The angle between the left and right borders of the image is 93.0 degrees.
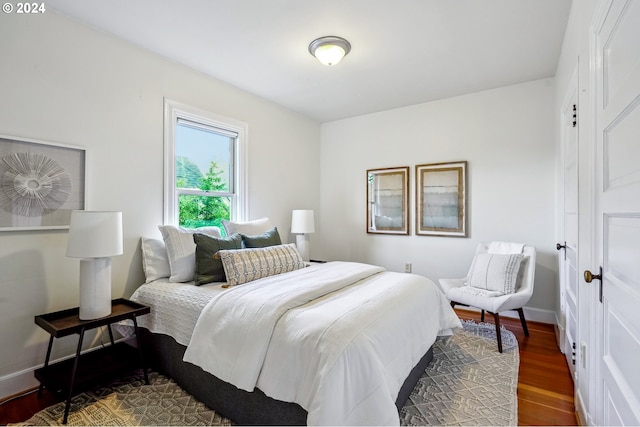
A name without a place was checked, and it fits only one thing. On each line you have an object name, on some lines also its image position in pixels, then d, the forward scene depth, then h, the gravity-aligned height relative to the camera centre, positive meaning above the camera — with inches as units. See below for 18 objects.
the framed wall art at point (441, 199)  143.0 +7.5
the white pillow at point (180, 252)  95.7 -12.5
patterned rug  68.2 -45.7
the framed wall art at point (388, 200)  159.0 +7.5
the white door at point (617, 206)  37.8 +1.5
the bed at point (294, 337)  51.9 -26.1
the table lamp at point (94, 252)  74.7 -9.6
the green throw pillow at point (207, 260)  92.8 -14.6
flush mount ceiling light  97.1 +54.6
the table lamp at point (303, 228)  151.3 -7.0
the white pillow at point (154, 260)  97.7 -15.4
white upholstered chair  101.9 -27.1
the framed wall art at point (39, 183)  77.0 +8.0
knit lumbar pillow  89.4 -15.5
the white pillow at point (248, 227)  120.3 -5.4
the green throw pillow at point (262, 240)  109.7 -9.7
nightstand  70.6 -40.3
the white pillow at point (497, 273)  110.7 -21.8
